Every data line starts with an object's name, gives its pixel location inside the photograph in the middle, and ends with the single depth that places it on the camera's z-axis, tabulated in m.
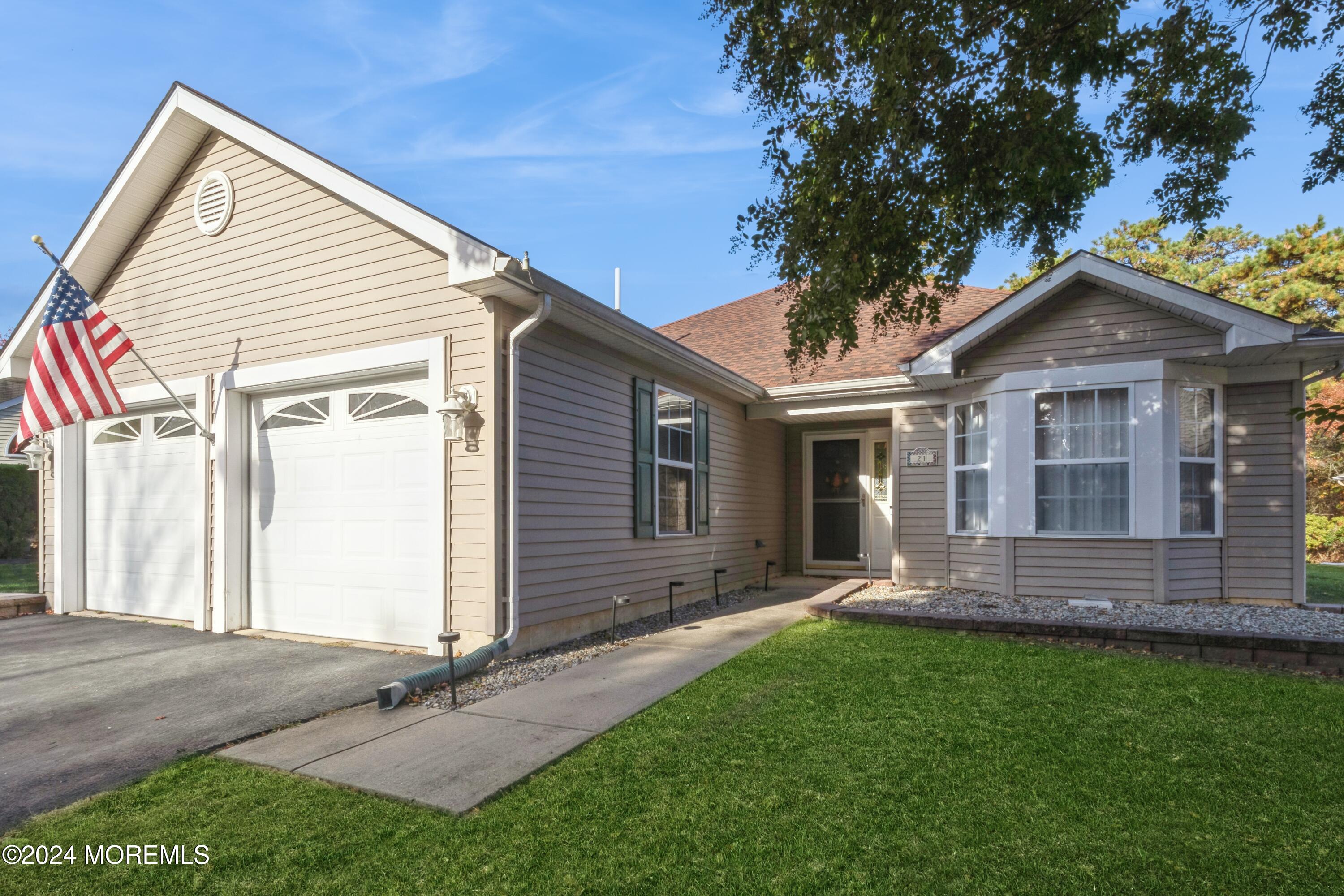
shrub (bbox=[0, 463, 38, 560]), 14.91
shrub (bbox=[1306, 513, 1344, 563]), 14.57
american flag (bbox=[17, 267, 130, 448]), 6.54
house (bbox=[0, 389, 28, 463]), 12.76
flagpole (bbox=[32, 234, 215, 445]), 6.48
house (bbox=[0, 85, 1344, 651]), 5.86
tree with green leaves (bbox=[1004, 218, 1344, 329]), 17.03
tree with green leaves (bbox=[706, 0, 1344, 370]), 4.45
